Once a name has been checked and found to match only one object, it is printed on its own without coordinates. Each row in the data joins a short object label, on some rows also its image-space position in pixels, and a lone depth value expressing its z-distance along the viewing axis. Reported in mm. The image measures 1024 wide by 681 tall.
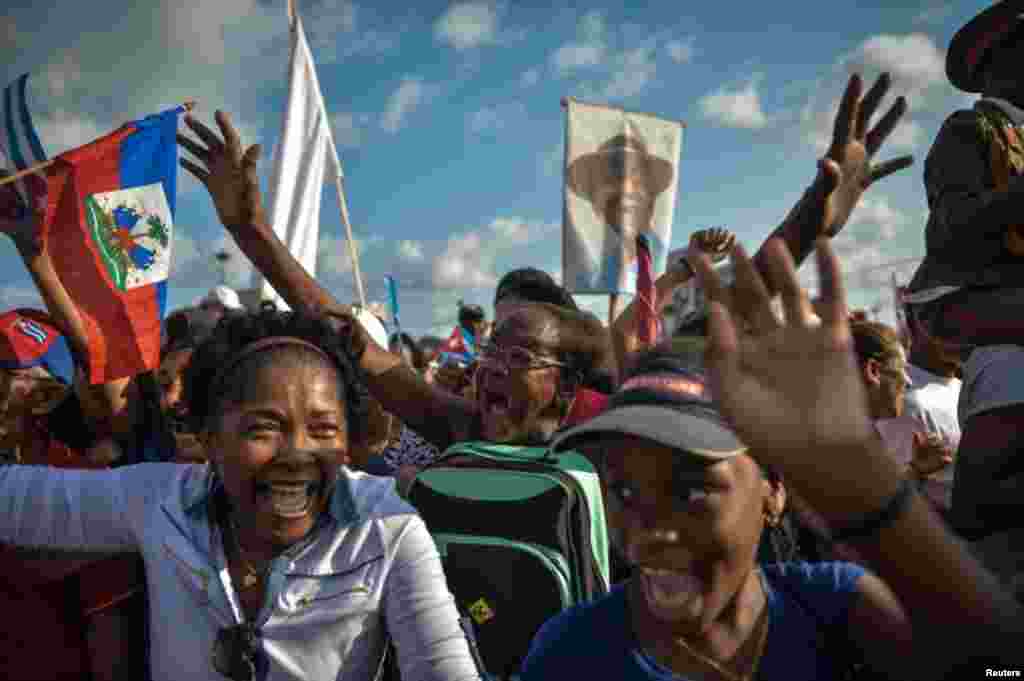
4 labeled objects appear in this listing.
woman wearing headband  1729
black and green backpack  2070
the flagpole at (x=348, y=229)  5354
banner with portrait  5762
